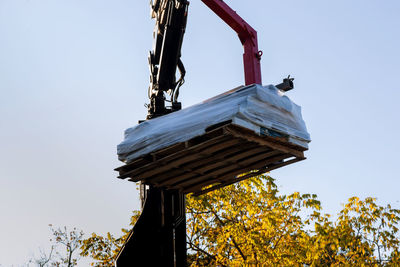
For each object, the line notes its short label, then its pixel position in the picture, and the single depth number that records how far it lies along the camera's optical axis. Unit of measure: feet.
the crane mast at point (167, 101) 54.90
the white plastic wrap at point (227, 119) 43.21
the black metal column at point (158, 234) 54.44
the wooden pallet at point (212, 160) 44.57
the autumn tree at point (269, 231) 93.86
